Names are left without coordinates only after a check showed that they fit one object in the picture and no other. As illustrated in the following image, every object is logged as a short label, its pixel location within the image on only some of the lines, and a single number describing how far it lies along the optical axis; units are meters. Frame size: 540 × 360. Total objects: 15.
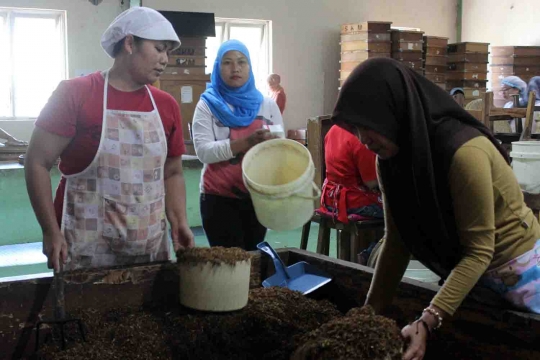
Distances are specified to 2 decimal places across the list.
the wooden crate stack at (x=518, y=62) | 8.56
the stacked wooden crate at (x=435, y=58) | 8.57
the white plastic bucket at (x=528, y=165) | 3.32
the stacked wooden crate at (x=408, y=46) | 8.09
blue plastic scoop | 1.94
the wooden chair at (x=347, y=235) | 3.13
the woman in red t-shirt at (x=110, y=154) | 1.72
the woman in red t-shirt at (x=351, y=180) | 3.08
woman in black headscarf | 1.22
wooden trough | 1.40
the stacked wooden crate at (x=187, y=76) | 6.52
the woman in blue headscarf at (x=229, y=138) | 2.44
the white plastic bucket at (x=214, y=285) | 1.66
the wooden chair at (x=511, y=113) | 5.12
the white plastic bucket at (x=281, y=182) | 1.99
